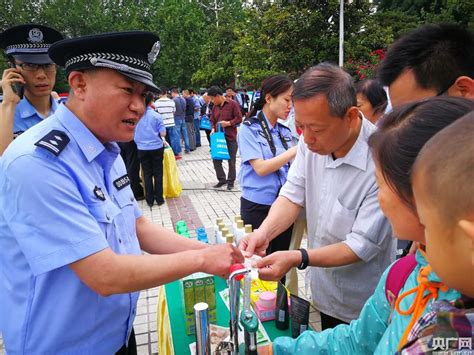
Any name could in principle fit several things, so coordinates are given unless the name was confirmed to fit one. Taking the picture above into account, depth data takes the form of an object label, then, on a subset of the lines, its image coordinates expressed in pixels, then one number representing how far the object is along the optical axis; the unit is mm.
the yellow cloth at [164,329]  1927
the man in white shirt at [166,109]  9180
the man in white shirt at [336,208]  1776
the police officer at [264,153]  3355
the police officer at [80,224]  1253
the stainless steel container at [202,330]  1220
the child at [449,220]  607
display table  1794
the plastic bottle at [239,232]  2574
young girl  922
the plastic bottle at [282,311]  1793
